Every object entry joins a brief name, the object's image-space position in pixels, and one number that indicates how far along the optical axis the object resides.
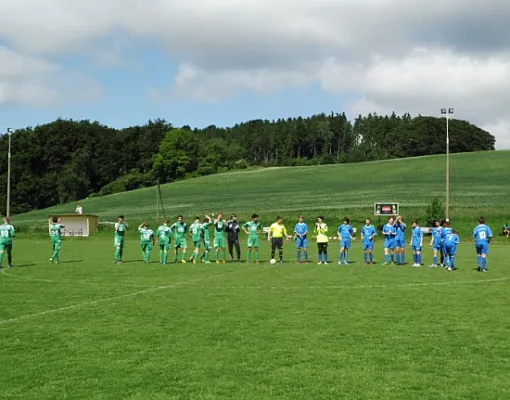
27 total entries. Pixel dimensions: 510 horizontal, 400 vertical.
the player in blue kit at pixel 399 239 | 26.38
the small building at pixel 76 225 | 58.12
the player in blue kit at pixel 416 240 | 25.00
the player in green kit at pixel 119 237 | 26.10
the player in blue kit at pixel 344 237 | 26.25
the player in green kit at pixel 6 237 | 23.95
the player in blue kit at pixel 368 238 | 26.56
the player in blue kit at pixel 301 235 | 27.14
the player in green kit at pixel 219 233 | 26.89
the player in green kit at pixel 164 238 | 25.75
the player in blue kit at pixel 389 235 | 26.45
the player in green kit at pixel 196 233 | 26.56
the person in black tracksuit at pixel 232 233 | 27.62
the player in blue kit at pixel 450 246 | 23.23
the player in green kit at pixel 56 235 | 26.06
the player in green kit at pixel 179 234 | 26.80
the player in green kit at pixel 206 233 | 26.89
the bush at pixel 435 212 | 55.69
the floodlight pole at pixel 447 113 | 50.69
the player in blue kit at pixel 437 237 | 24.51
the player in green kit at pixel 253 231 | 26.91
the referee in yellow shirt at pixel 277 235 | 26.28
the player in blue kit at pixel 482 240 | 22.48
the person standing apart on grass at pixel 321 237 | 26.02
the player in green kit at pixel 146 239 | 25.83
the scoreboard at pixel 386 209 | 53.94
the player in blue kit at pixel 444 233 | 23.78
